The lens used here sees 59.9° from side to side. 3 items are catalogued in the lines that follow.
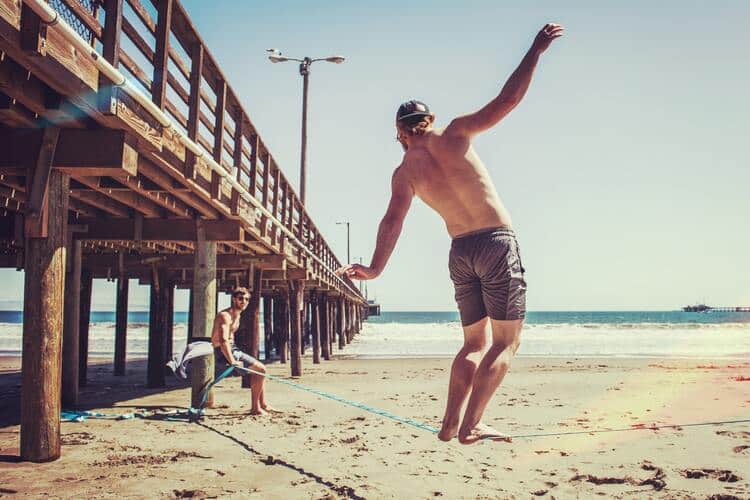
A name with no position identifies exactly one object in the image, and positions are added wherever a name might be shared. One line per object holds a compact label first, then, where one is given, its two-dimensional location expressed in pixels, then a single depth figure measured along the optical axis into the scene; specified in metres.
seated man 8.91
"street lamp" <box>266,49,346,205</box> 19.11
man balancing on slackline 3.00
